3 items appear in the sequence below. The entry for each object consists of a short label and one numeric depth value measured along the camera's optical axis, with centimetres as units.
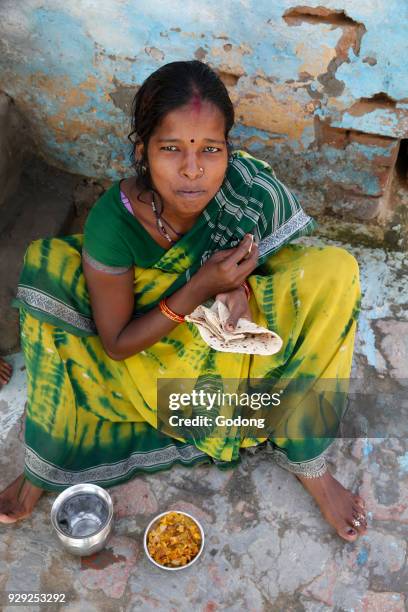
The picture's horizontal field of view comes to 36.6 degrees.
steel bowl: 186
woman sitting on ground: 161
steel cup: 188
